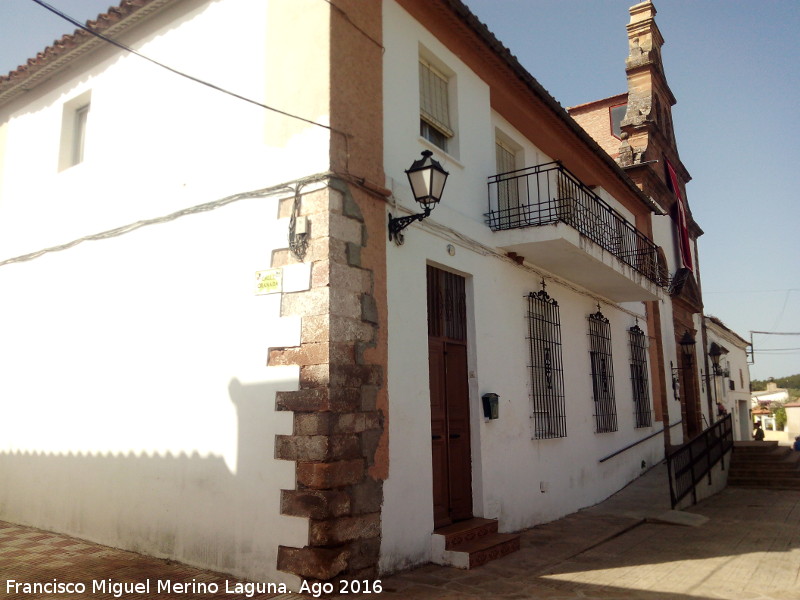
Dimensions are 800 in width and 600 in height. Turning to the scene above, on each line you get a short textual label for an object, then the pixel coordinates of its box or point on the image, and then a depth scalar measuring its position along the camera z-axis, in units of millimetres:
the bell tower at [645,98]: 16047
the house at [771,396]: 54453
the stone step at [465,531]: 6090
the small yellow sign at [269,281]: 5586
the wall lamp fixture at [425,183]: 5875
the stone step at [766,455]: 14203
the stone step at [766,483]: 13026
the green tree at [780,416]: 43688
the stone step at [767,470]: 13457
